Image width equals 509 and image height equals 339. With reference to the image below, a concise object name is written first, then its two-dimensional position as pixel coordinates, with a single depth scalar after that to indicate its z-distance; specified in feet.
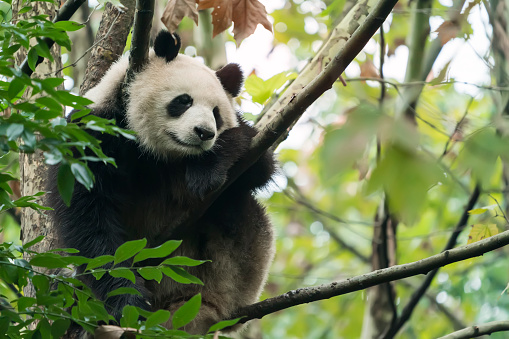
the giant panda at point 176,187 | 23.35
